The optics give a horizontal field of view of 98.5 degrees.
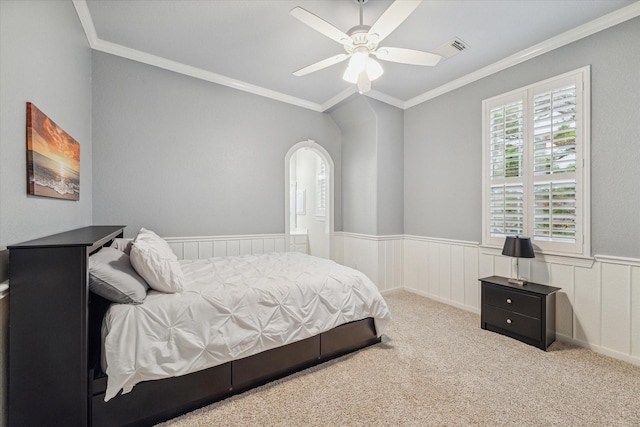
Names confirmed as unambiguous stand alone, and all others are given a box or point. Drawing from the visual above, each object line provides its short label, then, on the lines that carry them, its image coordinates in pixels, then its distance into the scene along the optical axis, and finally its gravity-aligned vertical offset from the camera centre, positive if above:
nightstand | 2.50 -0.96
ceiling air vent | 2.50 +1.52
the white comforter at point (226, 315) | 1.50 -0.70
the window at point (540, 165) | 2.54 +0.49
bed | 1.33 -0.77
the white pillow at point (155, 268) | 1.76 -0.37
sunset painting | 1.56 +0.35
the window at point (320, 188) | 5.05 +0.44
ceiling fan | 1.76 +1.25
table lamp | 2.64 -0.35
